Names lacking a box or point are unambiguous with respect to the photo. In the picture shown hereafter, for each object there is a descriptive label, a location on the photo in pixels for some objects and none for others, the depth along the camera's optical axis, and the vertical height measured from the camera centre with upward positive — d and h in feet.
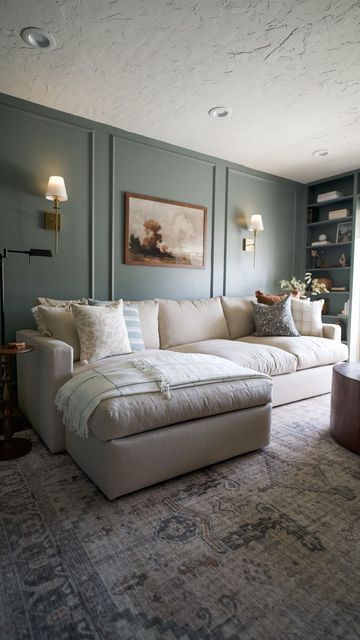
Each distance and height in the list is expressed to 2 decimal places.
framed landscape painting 11.00 +2.18
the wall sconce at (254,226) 13.19 +2.79
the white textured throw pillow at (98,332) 7.54 -0.83
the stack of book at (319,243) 15.01 +2.49
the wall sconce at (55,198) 8.74 +2.53
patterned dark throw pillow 11.09 -0.72
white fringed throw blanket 5.37 -1.45
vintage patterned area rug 3.32 -3.14
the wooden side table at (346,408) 6.90 -2.28
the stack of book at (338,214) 14.19 +3.62
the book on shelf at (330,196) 14.33 +4.41
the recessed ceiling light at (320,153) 12.00 +5.23
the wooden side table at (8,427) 6.52 -2.70
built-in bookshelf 14.43 +2.64
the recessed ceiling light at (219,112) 9.23 +5.10
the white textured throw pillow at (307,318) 11.70 -0.65
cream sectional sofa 5.17 -2.05
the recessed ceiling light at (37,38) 6.55 +5.04
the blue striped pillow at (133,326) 8.68 -0.78
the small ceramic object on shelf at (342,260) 14.73 +1.70
